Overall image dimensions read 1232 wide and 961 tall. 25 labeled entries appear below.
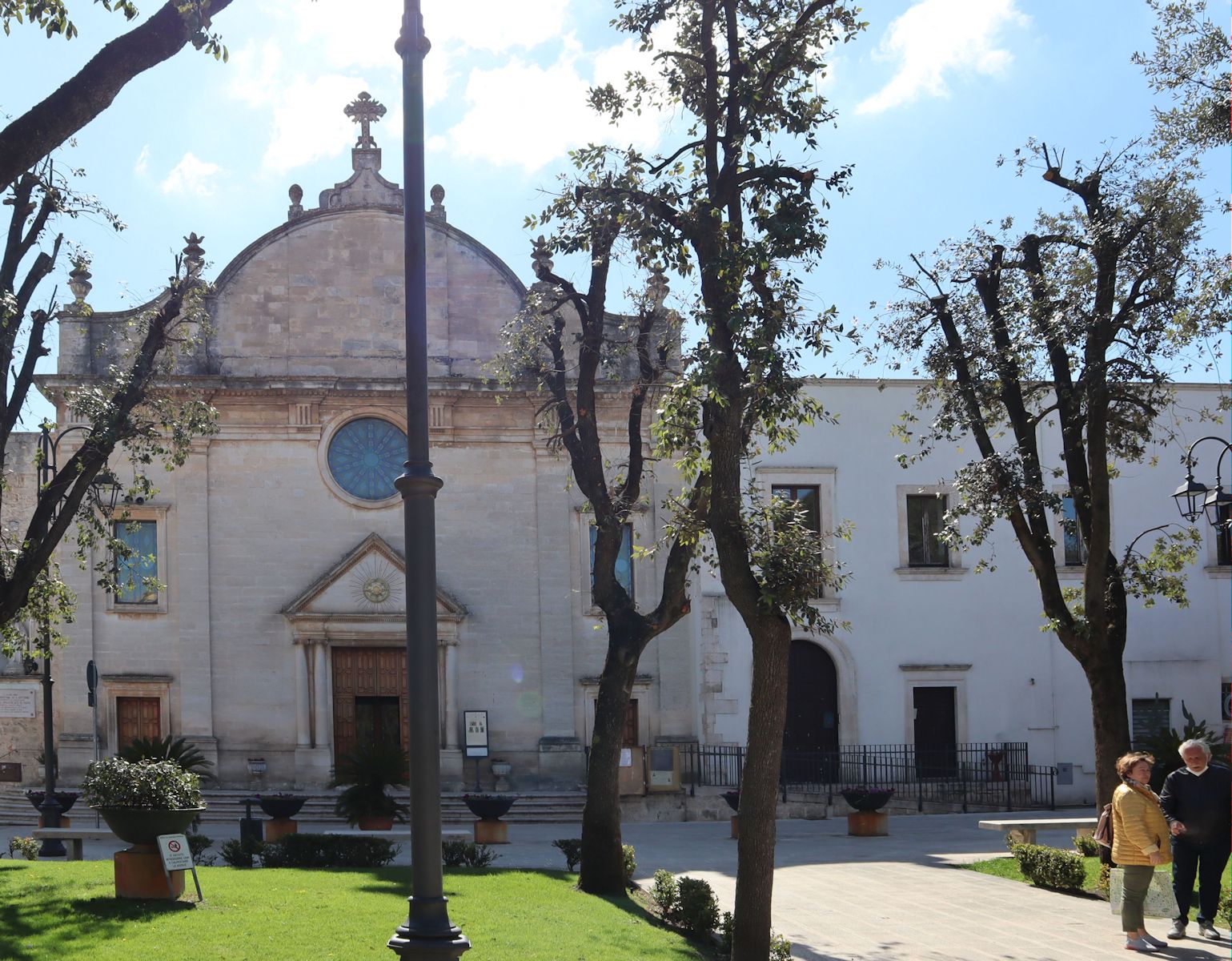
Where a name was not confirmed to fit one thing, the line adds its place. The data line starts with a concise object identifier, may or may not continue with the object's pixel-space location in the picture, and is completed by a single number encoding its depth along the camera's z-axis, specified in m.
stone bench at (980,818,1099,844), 19.41
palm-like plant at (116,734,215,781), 23.16
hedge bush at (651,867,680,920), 13.85
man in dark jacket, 11.96
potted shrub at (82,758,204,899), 13.16
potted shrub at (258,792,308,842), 21.80
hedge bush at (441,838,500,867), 18.17
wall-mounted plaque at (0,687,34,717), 29.56
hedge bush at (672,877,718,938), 13.20
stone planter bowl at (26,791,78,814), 23.14
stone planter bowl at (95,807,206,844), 13.09
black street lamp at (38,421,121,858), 18.34
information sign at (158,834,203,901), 13.03
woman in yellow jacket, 11.89
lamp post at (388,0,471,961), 7.58
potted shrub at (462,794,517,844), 21.62
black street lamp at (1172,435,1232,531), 14.34
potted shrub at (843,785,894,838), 24.09
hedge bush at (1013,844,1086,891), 15.88
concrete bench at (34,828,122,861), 18.84
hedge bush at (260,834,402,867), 17.77
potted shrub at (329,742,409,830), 21.95
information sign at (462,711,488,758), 29.81
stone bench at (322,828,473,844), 18.33
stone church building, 29.89
